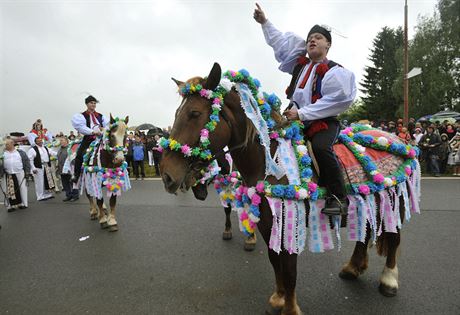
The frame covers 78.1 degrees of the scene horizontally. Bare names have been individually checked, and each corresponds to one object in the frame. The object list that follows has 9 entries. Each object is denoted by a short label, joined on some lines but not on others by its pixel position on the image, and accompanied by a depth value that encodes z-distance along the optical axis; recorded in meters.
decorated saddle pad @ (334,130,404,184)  2.73
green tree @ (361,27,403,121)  36.63
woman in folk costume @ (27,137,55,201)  9.18
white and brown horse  5.48
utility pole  13.38
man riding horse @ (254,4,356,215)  2.43
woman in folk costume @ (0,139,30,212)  7.98
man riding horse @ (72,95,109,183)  5.95
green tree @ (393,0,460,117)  28.30
